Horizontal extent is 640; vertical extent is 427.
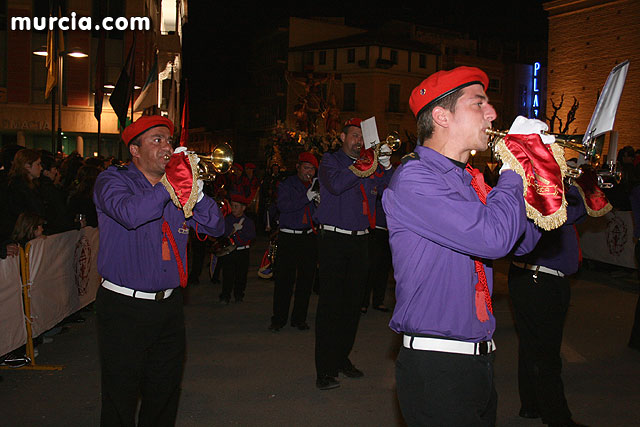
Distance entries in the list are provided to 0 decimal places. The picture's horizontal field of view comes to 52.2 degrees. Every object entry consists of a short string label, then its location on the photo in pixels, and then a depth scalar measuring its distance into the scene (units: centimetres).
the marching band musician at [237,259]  1058
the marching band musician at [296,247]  879
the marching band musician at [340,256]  626
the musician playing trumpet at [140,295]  394
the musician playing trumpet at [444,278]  275
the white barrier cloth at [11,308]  646
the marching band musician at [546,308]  499
